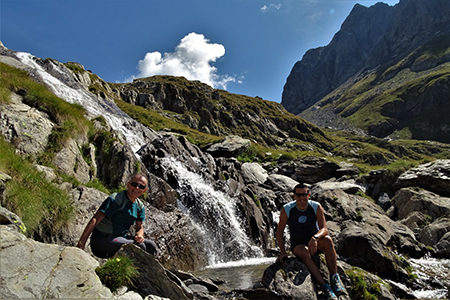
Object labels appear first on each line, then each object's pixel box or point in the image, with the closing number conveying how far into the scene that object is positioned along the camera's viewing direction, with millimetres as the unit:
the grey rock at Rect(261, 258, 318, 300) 5695
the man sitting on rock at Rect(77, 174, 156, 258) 5422
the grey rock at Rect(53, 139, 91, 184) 10633
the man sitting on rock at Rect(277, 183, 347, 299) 6004
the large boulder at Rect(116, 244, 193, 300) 4965
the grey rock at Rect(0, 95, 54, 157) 9509
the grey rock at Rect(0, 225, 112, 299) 3363
